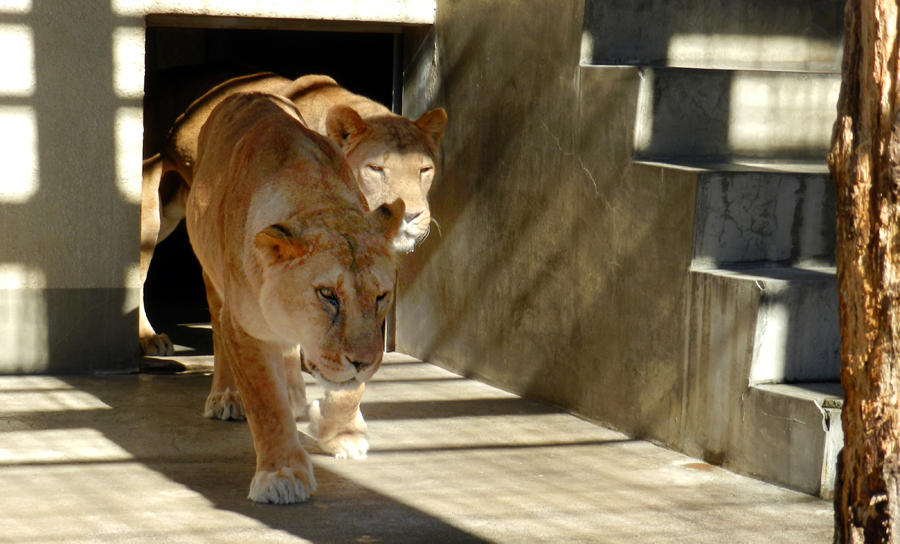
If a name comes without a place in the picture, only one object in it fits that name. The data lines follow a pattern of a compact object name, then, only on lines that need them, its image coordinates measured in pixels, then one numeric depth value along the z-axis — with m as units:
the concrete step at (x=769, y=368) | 8.38
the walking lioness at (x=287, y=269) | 7.33
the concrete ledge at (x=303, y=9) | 11.96
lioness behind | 11.69
